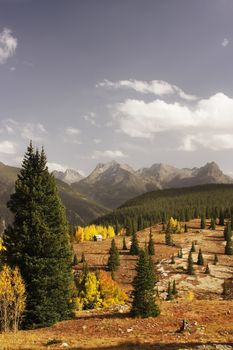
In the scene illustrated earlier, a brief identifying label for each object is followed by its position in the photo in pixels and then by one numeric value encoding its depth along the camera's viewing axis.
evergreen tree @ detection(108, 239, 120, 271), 110.81
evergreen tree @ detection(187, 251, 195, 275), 105.09
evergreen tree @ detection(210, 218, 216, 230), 177.44
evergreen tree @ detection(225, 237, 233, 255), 132.25
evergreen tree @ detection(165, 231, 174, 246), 149.50
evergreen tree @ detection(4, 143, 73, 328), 31.28
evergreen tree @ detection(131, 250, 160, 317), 32.41
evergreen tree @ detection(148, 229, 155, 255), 127.00
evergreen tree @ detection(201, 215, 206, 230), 179.20
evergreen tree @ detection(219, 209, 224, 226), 194.71
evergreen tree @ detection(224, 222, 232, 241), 144.90
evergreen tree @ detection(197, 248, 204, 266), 115.69
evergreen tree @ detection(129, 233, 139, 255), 131.75
